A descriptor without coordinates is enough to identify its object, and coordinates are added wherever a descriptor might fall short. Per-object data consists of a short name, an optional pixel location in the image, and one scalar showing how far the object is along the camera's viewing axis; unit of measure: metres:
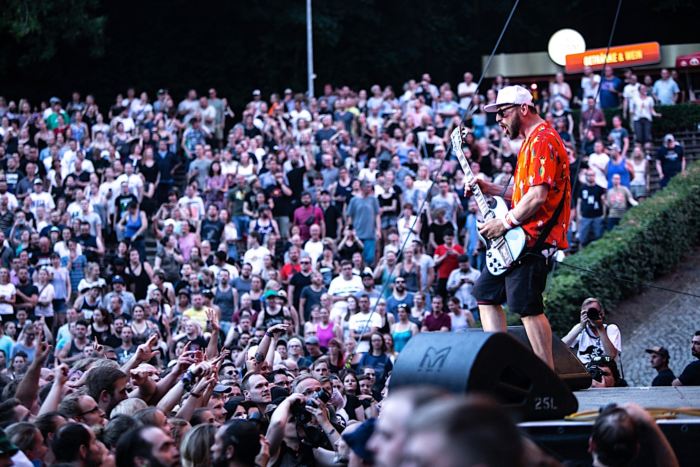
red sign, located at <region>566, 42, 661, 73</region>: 27.30
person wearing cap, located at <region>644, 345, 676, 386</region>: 11.02
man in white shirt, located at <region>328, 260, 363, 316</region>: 16.69
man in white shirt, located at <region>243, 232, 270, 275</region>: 17.66
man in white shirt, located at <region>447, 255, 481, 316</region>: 16.58
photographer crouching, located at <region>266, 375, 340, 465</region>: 6.76
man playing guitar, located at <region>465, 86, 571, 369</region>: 6.78
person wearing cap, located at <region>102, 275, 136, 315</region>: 16.75
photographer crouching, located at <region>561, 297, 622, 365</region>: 9.74
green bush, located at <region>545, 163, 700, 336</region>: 16.06
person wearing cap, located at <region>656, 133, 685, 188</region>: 20.59
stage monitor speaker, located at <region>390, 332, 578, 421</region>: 5.02
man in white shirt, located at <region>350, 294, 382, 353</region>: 14.56
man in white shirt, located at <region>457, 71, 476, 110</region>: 23.41
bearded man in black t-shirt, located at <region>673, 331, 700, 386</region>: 9.96
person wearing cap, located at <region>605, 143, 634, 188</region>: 19.28
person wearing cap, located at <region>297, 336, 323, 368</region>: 13.77
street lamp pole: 27.17
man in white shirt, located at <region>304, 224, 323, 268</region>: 18.27
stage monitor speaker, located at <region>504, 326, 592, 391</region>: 7.28
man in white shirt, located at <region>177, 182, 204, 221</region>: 19.70
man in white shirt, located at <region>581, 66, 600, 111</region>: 22.36
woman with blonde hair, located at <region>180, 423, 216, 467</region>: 5.62
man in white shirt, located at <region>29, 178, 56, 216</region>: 20.14
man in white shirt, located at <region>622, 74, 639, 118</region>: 22.17
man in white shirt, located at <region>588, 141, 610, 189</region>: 18.91
